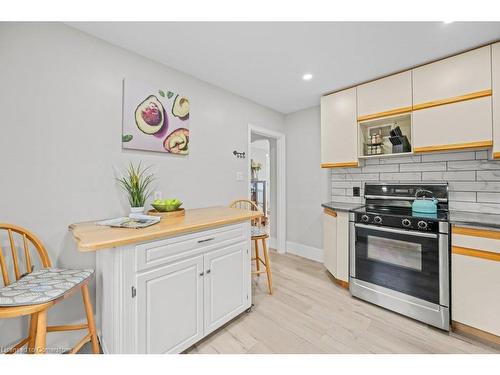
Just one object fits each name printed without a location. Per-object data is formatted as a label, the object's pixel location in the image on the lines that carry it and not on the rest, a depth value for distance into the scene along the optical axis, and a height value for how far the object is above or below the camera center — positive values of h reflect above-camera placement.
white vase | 1.72 -0.19
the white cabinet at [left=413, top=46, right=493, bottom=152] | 1.75 +0.78
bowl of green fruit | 1.74 -0.15
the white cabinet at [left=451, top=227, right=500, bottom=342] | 1.50 -0.70
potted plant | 1.74 +0.03
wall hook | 2.71 +0.45
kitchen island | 1.12 -0.60
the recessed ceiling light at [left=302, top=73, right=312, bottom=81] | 2.25 +1.25
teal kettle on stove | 1.92 -0.17
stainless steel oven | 1.69 -0.69
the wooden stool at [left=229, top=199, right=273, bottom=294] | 2.22 -0.50
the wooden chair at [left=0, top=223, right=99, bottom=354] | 0.90 -0.50
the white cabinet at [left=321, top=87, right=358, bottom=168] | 2.51 +0.74
